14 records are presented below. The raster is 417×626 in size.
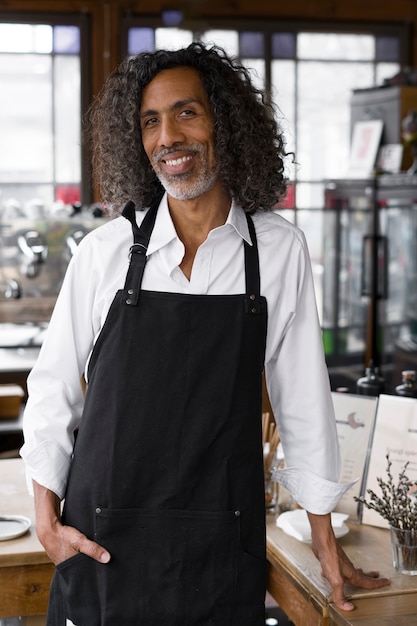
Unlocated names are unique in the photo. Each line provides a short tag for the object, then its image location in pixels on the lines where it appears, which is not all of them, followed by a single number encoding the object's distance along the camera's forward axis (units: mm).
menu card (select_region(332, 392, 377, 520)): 2199
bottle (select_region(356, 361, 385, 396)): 2471
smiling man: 1668
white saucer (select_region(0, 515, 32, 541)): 2006
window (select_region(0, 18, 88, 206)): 6254
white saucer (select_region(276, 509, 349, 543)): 2043
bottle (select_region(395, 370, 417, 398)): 2316
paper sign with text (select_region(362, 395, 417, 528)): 2107
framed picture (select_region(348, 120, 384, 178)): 5910
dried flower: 1854
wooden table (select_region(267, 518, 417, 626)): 1713
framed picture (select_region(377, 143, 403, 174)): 5688
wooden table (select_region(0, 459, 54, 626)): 1934
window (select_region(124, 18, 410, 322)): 6520
